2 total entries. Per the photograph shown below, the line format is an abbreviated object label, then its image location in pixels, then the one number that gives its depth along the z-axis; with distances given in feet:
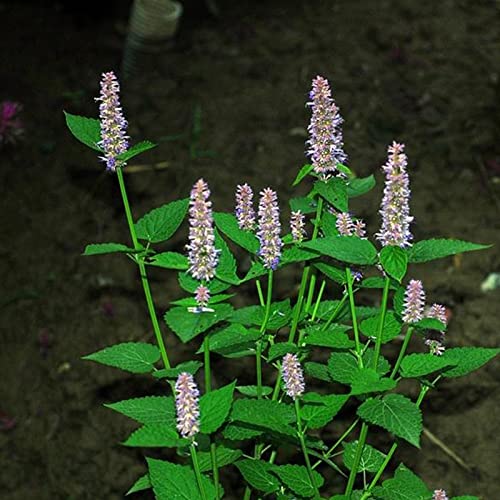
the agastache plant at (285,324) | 5.59
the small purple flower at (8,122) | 12.20
